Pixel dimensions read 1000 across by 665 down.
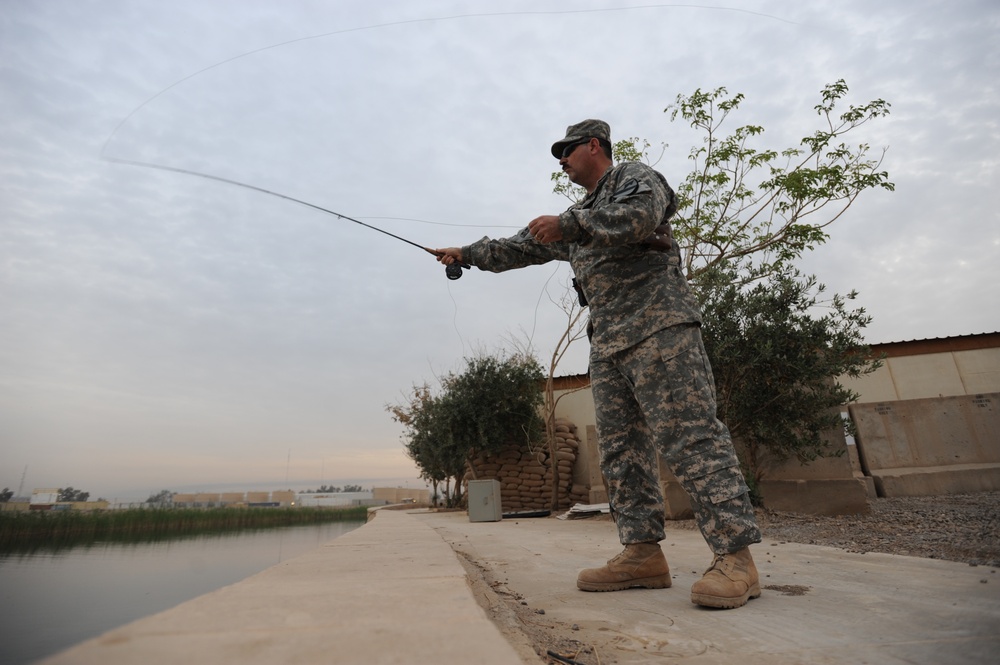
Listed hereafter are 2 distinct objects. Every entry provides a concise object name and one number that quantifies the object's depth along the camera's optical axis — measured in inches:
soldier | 65.3
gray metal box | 313.3
